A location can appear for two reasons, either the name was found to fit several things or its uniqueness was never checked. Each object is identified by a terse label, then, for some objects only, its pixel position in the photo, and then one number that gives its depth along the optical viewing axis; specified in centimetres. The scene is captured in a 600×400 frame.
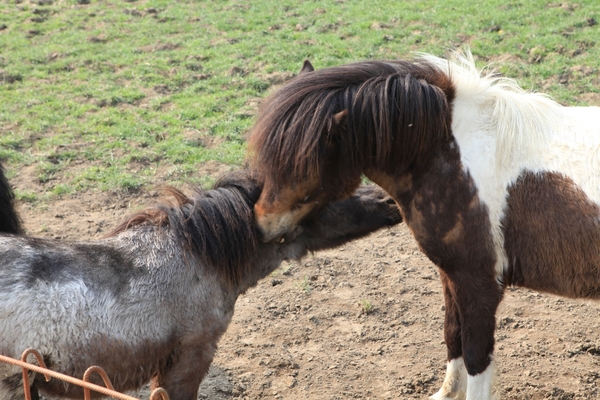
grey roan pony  362
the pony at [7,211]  491
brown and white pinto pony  364
